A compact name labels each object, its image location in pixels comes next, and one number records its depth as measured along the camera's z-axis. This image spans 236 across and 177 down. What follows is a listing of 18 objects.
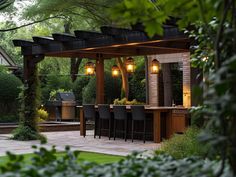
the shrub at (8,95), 20.69
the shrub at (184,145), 7.42
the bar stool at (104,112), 13.99
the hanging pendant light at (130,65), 15.05
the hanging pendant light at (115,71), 16.39
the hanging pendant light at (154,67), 14.40
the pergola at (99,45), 11.29
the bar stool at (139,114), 12.95
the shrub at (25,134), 13.79
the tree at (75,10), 17.86
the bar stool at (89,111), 14.67
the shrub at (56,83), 24.89
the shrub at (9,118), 20.44
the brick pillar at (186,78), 17.97
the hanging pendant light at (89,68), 15.73
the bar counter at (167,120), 13.04
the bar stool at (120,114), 13.44
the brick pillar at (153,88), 20.50
